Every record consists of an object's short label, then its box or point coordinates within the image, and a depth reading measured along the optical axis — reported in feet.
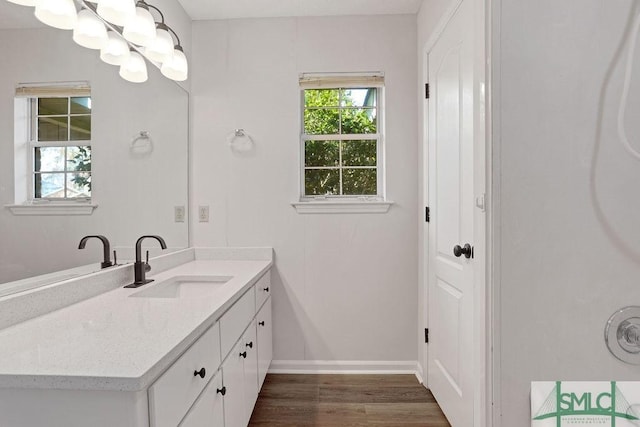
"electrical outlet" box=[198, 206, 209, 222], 7.86
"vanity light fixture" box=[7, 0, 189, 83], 4.04
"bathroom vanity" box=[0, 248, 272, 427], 2.48
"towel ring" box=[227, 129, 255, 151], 7.79
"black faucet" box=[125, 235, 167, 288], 5.26
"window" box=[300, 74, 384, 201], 8.07
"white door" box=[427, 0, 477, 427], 5.12
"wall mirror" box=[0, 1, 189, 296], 3.68
